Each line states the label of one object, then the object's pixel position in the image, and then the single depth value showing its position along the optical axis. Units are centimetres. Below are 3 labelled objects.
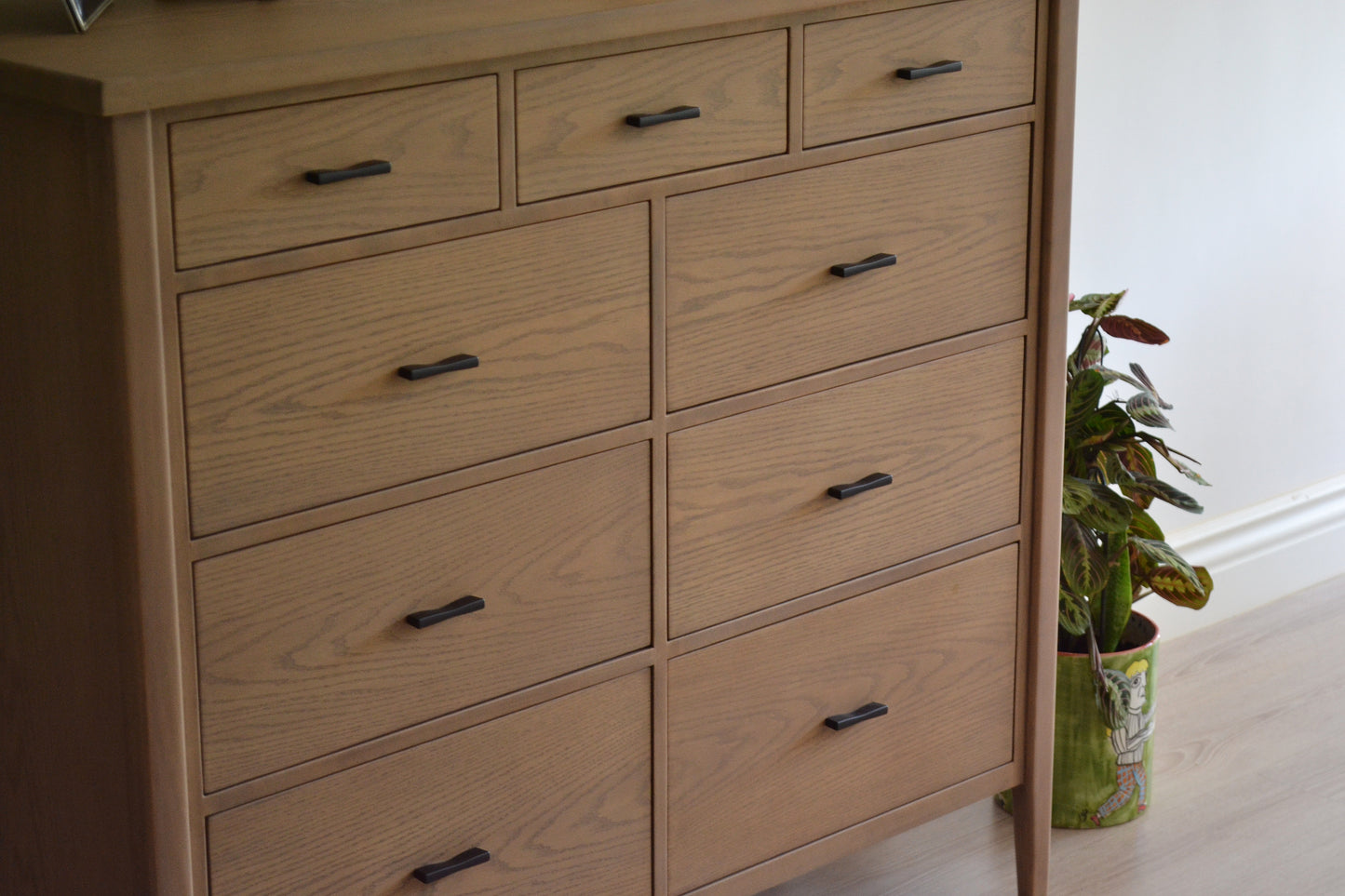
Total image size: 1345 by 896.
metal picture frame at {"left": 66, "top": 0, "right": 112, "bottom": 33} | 312
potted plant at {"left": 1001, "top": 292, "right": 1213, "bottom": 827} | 403
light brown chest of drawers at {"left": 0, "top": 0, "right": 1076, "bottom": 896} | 305
